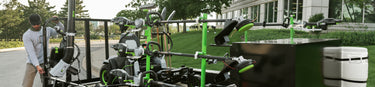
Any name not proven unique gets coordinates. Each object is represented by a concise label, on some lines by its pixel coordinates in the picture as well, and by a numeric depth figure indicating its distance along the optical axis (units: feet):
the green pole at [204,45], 9.80
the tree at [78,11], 194.21
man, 13.37
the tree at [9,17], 94.99
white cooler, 11.19
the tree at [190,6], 79.77
